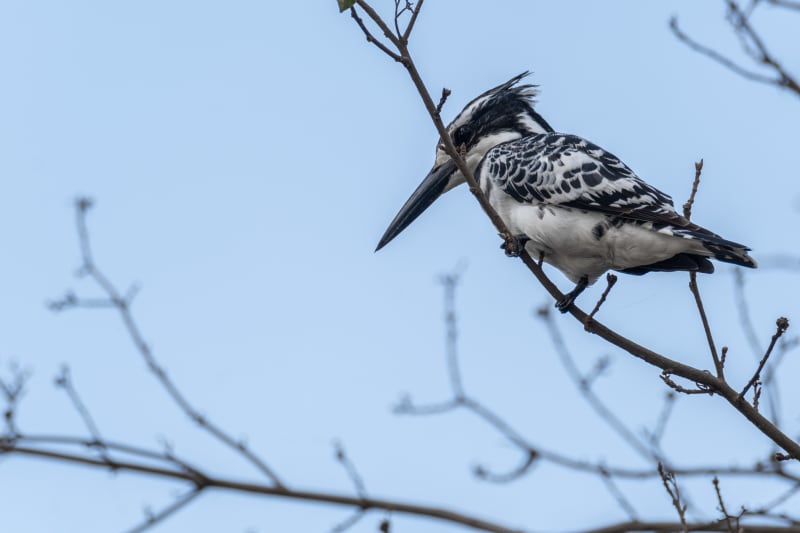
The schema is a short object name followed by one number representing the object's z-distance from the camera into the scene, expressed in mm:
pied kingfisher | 10359
